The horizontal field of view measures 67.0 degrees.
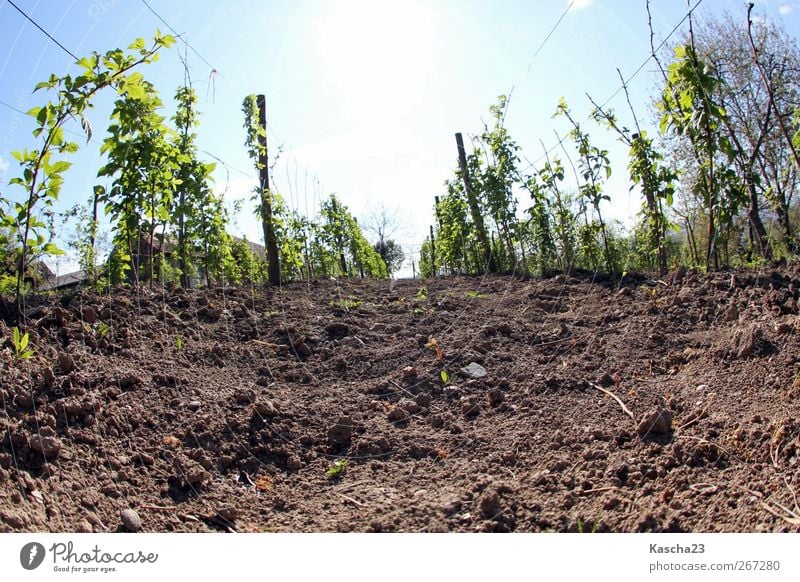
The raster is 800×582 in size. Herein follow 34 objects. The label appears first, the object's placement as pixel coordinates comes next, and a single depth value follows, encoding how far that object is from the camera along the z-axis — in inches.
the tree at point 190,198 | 236.2
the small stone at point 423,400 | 149.5
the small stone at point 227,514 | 107.6
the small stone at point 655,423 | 116.8
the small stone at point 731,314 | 170.1
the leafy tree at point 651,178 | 242.1
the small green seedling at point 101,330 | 152.9
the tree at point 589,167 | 261.4
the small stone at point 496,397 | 146.3
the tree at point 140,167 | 182.2
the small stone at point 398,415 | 143.2
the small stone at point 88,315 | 158.9
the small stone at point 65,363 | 132.2
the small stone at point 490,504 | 101.1
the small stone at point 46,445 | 105.7
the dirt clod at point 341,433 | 135.0
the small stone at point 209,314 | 195.2
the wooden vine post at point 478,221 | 340.5
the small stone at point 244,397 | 145.5
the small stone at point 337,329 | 197.8
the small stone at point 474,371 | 160.1
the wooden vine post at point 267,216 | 289.4
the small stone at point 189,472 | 115.2
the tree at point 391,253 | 1368.1
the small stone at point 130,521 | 99.2
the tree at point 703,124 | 204.4
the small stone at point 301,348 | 182.2
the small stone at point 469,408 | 143.7
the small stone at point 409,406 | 145.8
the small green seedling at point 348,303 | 224.7
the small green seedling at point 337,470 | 123.7
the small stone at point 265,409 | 140.2
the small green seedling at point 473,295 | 232.9
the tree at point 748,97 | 481.6
